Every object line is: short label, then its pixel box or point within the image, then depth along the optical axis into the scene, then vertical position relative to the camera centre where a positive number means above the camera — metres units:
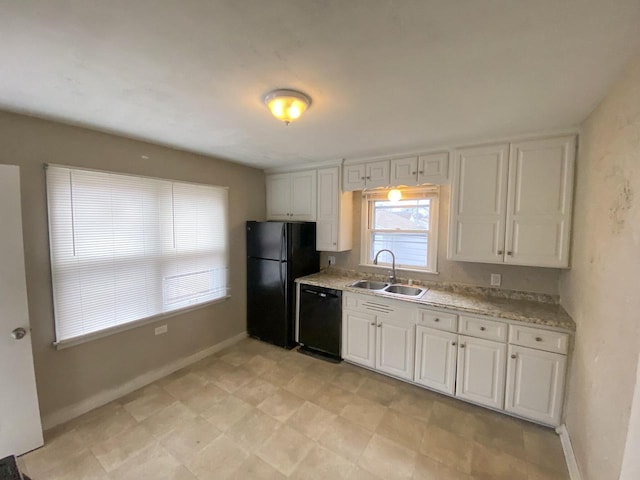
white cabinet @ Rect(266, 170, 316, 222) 3.53 +0.40
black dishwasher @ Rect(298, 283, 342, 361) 3.11 -1.16
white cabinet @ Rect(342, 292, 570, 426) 2.09 -1.16
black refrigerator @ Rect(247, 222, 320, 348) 3.31 -0.60
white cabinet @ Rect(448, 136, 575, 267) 2.16 +0.21
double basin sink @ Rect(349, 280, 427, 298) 3.05 -0.73
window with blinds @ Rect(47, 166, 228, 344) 2.16 -0.23
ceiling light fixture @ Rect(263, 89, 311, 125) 1.56 +0.73
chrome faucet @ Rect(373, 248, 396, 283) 3.24 -0.50
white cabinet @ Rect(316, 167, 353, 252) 3.33 +0.14
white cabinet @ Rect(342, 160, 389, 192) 3.02 +0.59
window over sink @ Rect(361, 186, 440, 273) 3.08 -0.02
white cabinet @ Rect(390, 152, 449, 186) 2.67 +0.60
